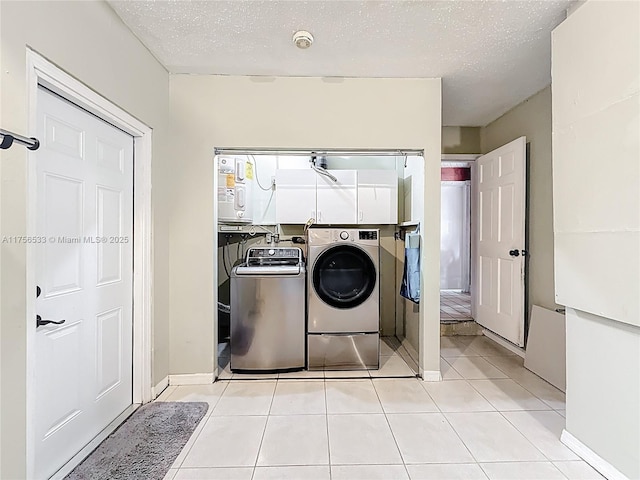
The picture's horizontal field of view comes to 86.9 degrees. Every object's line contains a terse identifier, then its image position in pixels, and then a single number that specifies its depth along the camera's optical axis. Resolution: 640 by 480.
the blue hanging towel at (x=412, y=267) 2.97
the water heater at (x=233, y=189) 3.17
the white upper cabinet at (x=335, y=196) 3.50
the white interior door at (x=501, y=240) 3.22
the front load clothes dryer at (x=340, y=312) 2.99
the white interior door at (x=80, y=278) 1.60
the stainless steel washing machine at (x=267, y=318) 2.91
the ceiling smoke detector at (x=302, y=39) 2.12
